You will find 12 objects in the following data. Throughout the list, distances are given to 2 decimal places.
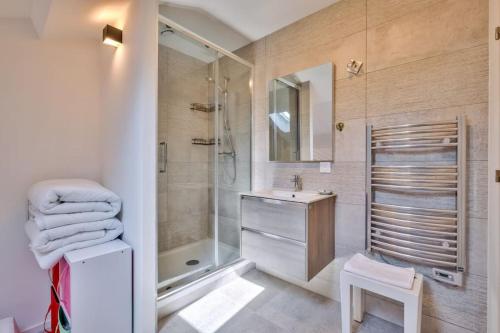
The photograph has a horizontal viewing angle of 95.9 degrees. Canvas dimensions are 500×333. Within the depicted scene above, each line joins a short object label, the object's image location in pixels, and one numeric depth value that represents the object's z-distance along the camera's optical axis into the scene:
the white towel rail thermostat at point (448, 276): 1.42
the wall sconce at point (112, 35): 1.70
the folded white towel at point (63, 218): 1.46
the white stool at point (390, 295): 1.26
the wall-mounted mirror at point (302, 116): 2.00
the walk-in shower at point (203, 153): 2.32
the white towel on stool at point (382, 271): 1.36
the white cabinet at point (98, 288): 1.39
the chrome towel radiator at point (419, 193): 1.41
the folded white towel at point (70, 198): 1.48
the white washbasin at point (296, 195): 1.75
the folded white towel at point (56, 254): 1.47
